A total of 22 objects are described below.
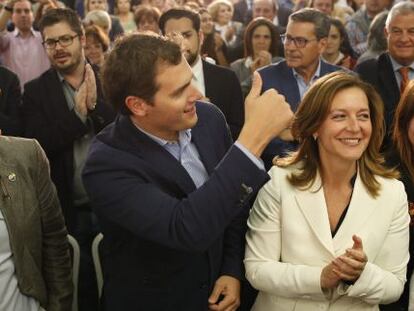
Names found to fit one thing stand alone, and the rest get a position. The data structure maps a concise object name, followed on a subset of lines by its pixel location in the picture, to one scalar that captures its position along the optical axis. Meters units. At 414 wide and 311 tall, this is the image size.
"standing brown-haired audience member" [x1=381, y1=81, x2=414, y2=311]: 2.15
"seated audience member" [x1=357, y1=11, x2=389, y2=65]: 4.29
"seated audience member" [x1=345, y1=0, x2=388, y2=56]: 5.76
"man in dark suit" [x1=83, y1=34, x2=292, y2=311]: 1.57
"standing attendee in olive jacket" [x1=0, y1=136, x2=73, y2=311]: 1.89
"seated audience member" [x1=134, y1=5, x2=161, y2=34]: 5.44
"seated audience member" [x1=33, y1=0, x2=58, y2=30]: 5.46
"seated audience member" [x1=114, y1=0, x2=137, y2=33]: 6.68
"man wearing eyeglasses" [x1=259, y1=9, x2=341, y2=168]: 3.30
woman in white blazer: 1.85
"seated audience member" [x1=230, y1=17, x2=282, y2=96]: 4.82
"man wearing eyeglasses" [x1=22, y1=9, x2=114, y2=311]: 2.88
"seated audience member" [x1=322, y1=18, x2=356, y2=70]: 4.97
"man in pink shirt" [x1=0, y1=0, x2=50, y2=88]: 4.75
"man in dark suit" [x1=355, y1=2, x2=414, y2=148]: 3.16
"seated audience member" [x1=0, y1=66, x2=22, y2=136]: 2.99
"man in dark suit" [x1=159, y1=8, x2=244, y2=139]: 3.28
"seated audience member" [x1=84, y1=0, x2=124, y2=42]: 6.20
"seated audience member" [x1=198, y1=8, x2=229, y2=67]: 5.35
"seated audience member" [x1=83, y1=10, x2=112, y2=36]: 5.43
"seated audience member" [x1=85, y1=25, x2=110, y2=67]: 4.23
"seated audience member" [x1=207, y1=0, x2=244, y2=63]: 6.70
